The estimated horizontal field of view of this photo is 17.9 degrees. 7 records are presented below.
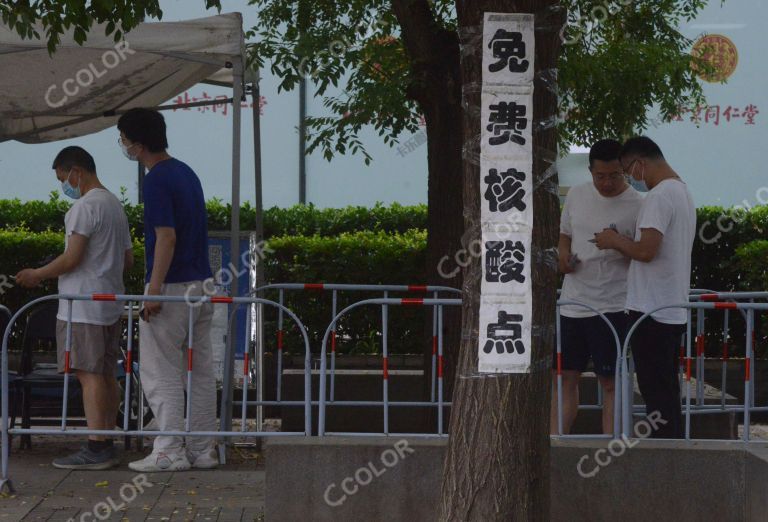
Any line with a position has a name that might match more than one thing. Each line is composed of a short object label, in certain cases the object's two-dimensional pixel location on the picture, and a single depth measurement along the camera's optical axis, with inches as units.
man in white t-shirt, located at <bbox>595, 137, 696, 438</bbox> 483.0
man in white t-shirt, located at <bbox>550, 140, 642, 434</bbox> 516.8
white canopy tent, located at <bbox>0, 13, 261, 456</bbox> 554.3
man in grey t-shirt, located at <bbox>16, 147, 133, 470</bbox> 537.0
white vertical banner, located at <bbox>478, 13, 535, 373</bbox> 376.6
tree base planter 452.7
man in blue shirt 534.4
